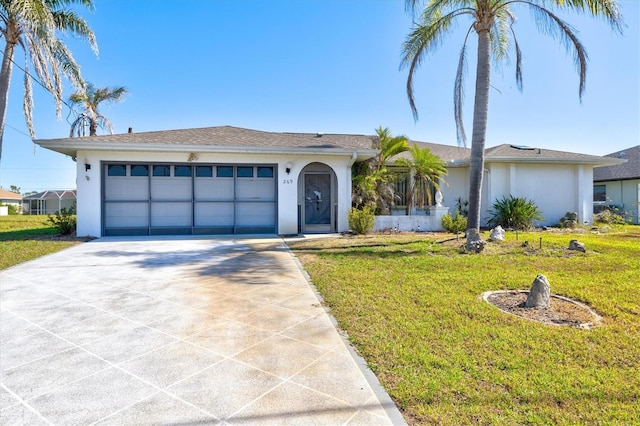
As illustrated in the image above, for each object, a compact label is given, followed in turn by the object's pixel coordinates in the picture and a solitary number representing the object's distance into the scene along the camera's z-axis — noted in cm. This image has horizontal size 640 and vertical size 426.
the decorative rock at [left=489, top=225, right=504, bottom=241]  1018
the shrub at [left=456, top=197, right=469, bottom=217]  1568
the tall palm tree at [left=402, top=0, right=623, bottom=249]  884
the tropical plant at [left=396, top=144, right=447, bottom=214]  1318
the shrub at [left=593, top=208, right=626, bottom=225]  1583
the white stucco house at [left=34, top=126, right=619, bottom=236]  1132
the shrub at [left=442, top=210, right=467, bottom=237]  1241
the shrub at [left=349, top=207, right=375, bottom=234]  1190
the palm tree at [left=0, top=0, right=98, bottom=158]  1078
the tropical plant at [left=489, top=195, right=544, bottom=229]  1374
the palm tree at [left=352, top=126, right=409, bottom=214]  1328
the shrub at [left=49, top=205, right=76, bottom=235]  1170
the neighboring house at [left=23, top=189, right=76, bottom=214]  4115
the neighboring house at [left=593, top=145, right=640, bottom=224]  1925
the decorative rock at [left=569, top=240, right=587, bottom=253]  838
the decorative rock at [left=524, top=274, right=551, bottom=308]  438
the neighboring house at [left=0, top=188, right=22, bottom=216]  4644
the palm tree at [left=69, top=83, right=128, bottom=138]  2192
